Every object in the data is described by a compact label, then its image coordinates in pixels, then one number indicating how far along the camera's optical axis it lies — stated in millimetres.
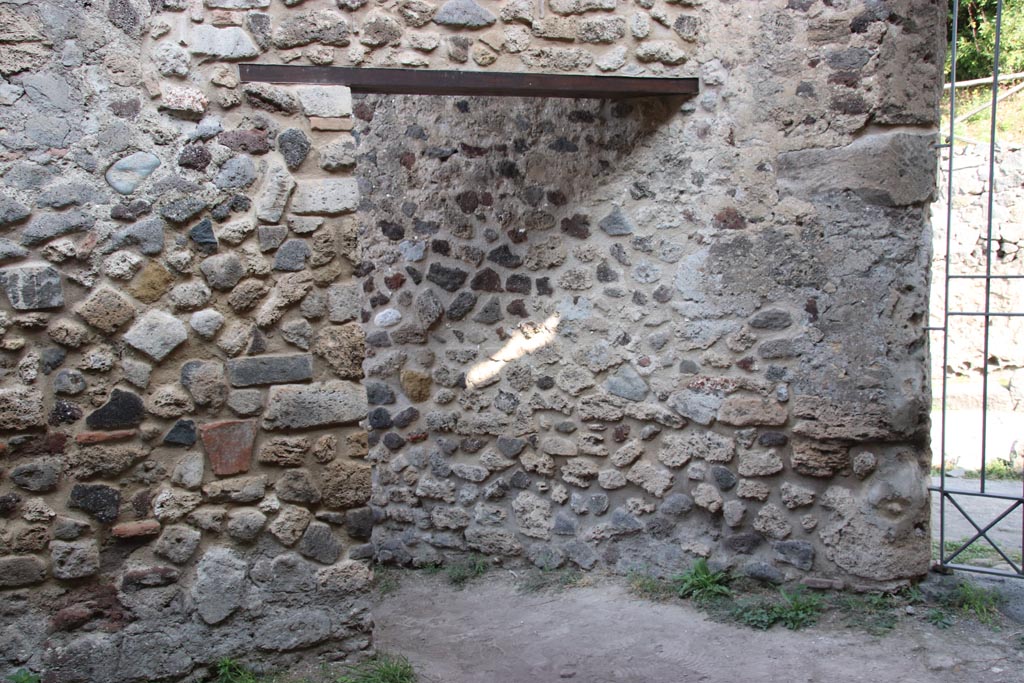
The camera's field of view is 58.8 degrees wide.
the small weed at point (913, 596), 3951
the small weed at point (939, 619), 3789
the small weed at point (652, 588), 4246
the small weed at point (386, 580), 4824
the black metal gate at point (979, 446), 4062
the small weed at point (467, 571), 4785
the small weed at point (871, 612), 3809
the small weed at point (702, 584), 4156
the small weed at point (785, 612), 3895
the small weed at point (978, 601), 3850
